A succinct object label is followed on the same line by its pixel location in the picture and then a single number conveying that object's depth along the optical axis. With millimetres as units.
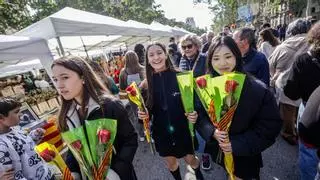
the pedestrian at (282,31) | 14981
